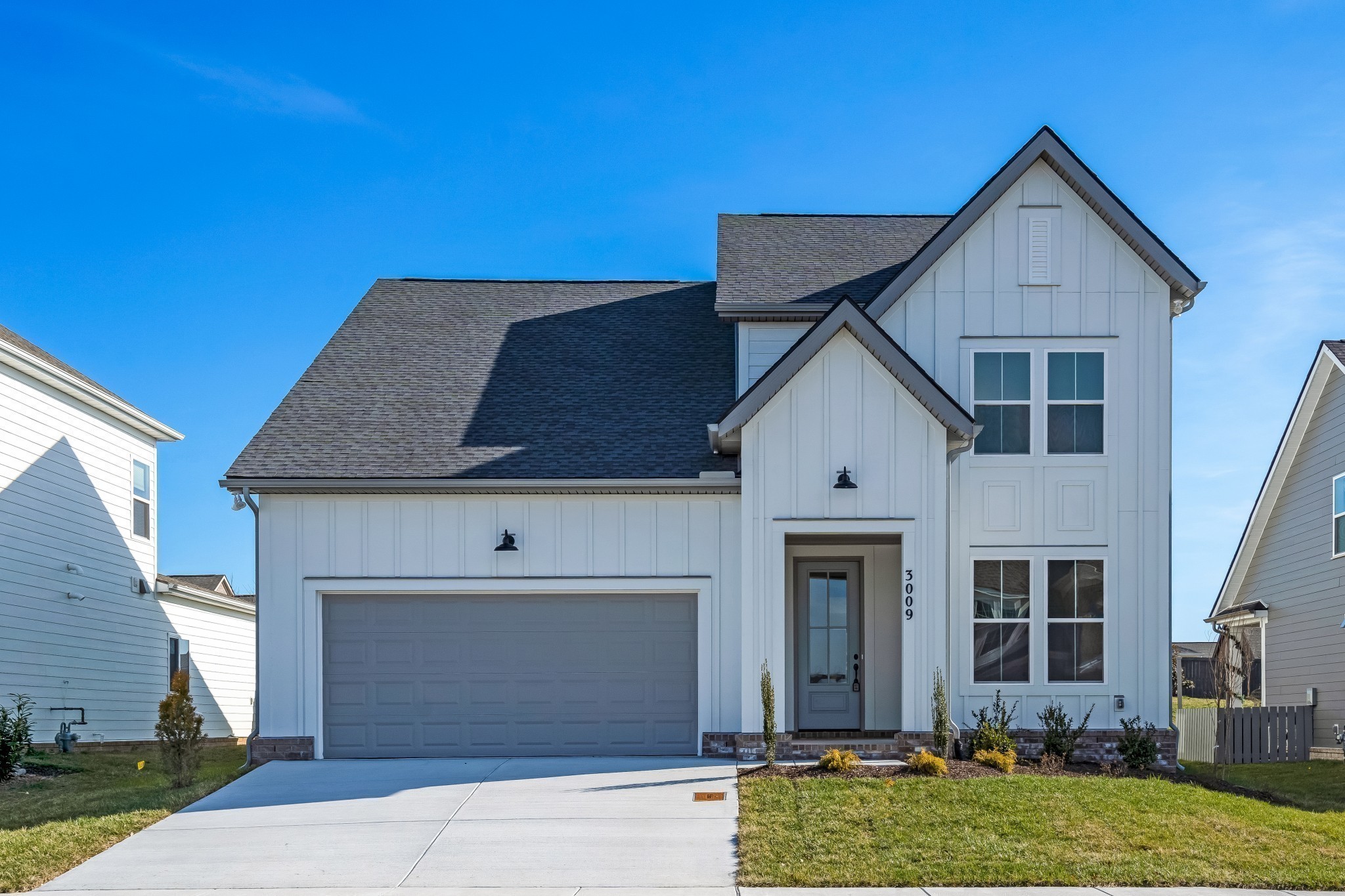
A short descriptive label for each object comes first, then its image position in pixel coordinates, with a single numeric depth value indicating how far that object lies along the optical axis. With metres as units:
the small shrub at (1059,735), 15.31
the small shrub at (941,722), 14.50
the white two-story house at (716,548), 15.95
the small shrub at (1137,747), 15.30
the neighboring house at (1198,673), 49.34
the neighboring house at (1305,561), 20.81
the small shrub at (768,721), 14.15
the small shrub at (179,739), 14.38
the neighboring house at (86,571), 18.86
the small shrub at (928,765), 13.40
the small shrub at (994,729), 14.91
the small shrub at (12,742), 15.47
